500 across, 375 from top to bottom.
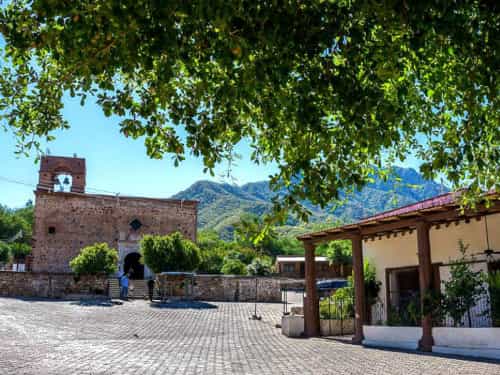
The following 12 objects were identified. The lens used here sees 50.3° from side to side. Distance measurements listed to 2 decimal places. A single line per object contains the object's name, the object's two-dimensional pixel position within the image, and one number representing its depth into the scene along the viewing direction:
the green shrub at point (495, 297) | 10.46
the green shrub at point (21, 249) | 62.52
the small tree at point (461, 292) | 11.11
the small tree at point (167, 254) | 26.75
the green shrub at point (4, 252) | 59.95
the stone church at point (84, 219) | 34.19
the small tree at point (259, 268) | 44.43
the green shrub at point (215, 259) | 52.53
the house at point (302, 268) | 45.46
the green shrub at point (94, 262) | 26.47
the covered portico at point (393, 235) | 11.61
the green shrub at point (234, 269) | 47.25
